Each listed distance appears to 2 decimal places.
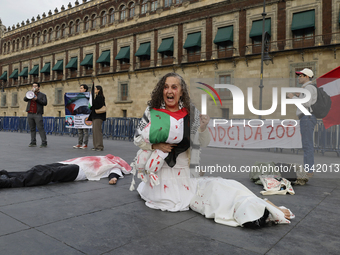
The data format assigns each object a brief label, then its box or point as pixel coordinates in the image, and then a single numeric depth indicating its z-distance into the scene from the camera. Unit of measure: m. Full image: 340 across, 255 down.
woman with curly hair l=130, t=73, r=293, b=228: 2.62
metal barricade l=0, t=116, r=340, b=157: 9.15
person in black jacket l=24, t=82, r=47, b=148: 8.24
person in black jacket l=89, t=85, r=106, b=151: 8.02
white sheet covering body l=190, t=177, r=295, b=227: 2.33
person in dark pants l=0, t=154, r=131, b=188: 3.49
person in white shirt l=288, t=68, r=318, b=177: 4.72
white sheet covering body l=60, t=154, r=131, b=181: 4.12
